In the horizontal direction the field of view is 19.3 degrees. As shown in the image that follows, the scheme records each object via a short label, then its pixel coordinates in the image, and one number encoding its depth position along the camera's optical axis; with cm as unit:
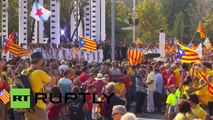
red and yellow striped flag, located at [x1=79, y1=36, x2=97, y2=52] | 3026
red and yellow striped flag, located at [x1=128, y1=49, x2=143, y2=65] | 2514
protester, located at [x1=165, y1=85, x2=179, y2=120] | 1514
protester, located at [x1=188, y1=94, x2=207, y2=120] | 1148
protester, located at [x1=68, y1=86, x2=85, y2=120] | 1434
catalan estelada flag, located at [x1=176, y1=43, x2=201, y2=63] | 2000
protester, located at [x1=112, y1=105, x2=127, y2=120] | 1011
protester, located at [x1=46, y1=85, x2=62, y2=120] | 1316
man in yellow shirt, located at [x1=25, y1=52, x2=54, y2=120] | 1132
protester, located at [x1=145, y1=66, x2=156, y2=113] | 2081
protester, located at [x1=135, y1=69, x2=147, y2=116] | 2091
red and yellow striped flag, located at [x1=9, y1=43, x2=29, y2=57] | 2686
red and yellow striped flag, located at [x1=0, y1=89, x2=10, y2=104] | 1541
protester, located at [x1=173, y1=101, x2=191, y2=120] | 1055
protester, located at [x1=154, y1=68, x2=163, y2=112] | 2106
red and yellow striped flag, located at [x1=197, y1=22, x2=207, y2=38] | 3719
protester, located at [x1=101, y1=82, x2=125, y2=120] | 1375
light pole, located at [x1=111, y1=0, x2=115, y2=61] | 3001
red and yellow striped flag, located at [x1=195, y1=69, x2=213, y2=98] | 1656
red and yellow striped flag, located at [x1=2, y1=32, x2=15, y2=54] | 2734
